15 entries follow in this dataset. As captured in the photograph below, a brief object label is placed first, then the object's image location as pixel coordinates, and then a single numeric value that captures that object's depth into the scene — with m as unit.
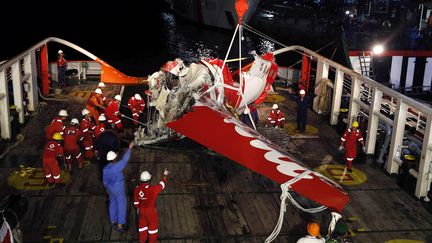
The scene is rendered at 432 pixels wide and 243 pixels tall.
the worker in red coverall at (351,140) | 13.61
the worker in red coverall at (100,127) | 14.16
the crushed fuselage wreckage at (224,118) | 9.34
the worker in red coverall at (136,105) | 17.30
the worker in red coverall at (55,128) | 13.58
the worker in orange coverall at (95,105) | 16.56
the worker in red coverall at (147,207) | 9.48
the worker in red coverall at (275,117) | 16.86
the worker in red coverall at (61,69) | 22.50
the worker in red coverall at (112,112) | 16.03
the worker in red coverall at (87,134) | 14.02
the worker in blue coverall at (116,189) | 9.98
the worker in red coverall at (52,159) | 12.37
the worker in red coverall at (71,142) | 13.34
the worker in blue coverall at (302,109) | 16.94
